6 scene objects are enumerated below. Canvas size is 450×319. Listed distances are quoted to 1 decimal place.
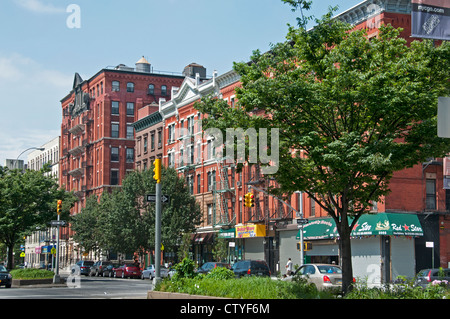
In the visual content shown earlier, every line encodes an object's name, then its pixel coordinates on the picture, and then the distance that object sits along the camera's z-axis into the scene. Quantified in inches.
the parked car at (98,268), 2650.8
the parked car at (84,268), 2757.9
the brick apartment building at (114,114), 3700.8
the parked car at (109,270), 2519.2
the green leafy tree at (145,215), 2340.1
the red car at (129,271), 2379.4
